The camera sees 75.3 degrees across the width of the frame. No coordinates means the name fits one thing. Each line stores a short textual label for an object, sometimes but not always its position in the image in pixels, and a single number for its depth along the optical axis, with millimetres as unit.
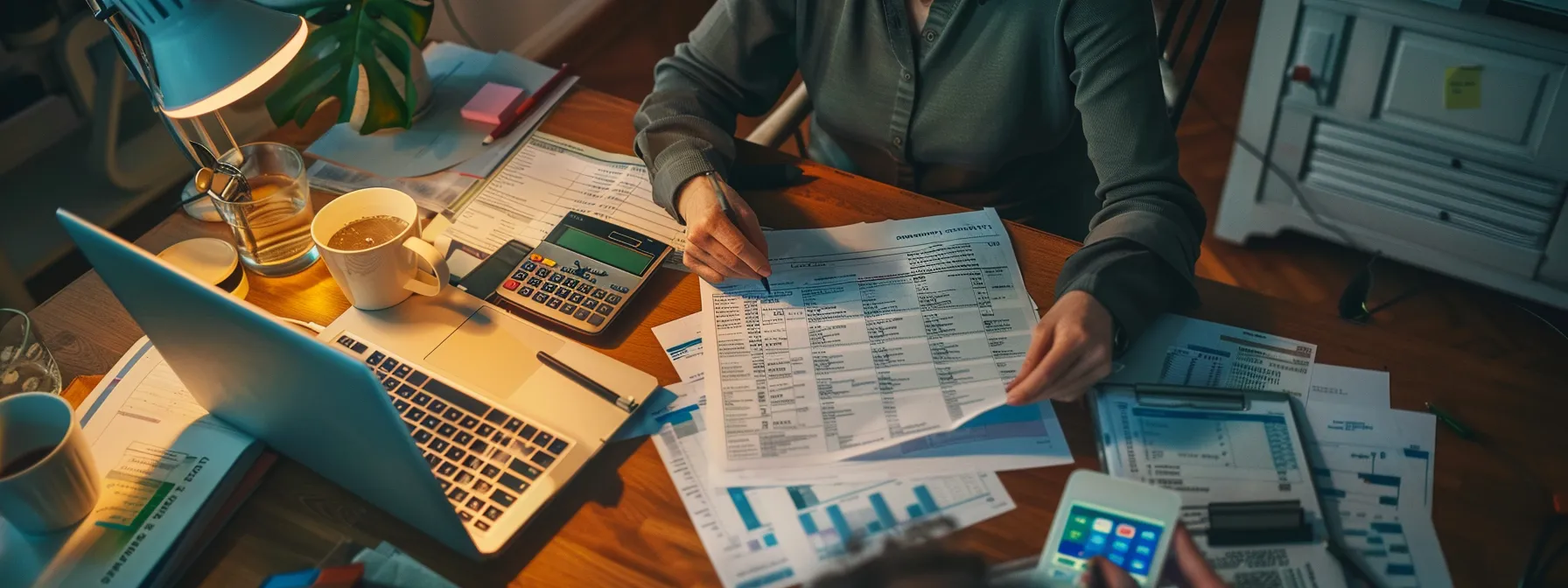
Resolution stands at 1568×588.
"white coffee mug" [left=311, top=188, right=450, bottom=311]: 935
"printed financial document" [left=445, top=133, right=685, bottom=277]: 1076
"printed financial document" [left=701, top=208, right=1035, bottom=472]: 850
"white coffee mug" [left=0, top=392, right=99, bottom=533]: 780
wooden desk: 777
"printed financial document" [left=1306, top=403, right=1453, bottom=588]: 750
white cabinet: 1557
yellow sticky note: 1580
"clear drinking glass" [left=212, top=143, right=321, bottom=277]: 1035
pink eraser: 1218
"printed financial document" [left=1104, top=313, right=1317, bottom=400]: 880
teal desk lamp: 794
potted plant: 1127
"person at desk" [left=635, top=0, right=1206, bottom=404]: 916
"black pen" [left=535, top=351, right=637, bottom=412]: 877
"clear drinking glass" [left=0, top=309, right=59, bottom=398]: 956
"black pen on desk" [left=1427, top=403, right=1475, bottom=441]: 828
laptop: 704
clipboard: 765
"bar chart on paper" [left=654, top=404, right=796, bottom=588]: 761
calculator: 975
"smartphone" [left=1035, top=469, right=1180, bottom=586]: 708
